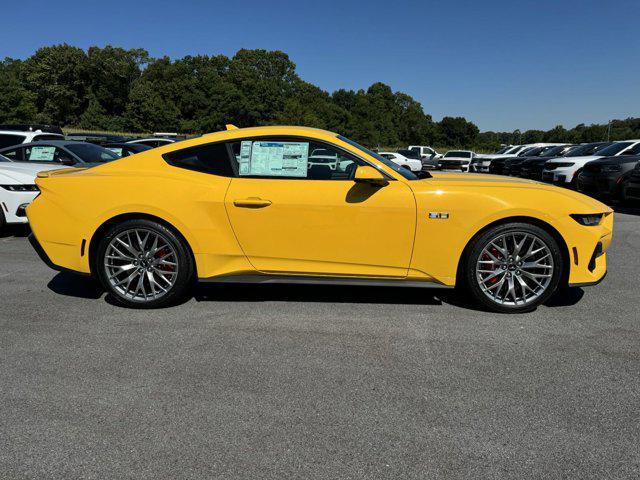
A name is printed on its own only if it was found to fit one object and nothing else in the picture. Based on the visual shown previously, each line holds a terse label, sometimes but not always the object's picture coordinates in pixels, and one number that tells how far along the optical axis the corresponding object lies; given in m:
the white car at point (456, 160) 29.53
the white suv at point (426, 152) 35.44
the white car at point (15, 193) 7.17
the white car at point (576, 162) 13.85
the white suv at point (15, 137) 11.96
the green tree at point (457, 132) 120.44
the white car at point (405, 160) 26.29
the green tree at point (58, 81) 93.75
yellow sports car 3.96
